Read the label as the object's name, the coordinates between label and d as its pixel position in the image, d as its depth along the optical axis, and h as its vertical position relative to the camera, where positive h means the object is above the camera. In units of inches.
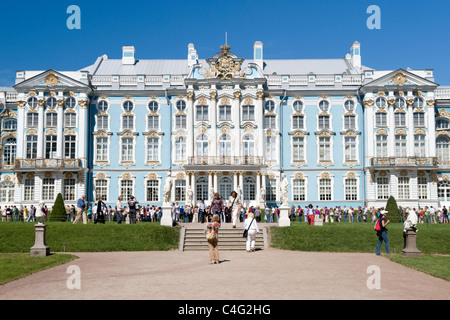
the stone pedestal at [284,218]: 1025.5 -63.3
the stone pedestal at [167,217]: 1037.8 -59.1
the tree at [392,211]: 1371.8 -68.0
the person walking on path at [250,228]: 832.9 -67.8
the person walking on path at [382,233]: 791.1 -75.7
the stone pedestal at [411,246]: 780.0 -95.2
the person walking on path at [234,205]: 1003.2 -35.2
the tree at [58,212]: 1382.9 -61.3
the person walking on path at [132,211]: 1091.0 -49.8
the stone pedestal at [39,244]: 781.9 -86.3
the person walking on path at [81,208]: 1024.9 -38.7
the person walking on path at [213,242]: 672.4 -73.3
